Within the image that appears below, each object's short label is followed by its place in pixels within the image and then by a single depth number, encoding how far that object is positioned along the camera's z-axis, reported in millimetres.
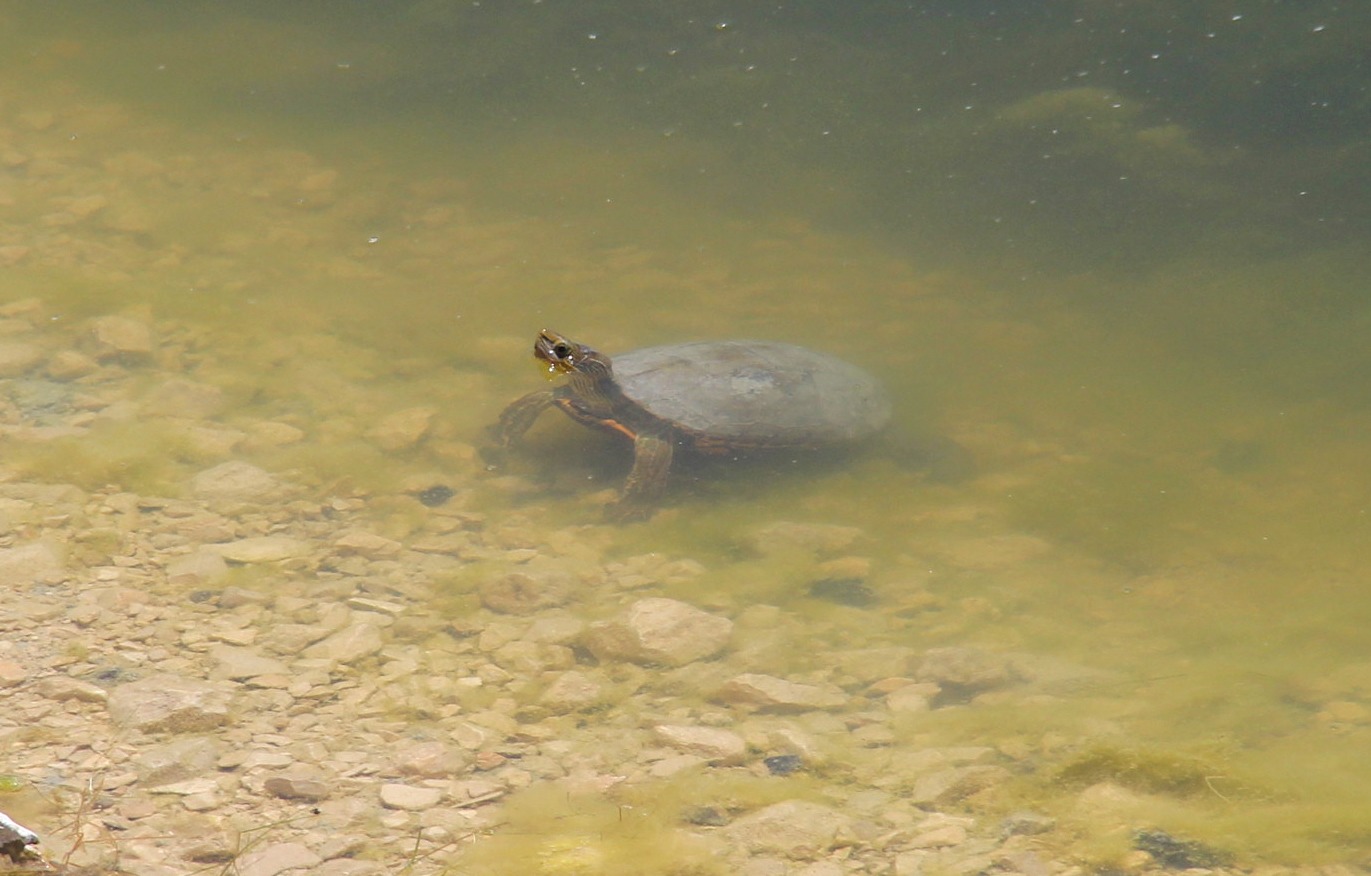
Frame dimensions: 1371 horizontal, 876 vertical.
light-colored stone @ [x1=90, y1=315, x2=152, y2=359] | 9609
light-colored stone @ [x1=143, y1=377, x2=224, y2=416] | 8852
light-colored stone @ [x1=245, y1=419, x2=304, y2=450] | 8609
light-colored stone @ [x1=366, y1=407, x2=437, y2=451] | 8883
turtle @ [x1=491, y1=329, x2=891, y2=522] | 8578
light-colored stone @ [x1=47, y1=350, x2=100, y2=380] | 9187
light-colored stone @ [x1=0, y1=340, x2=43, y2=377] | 9117
